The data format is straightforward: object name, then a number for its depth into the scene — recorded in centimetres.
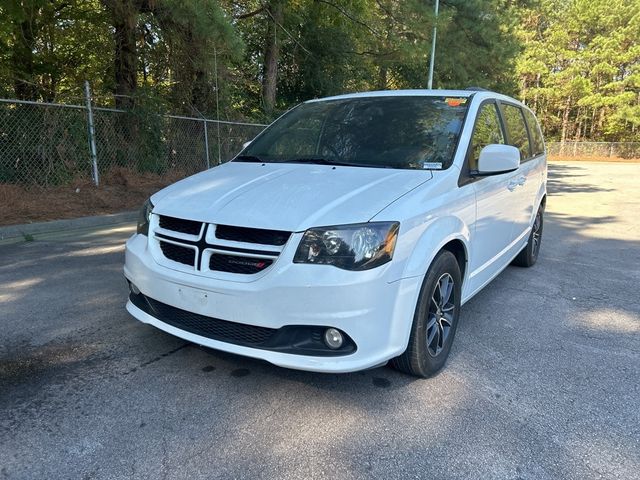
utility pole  1287
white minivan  242
